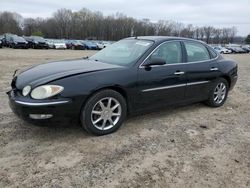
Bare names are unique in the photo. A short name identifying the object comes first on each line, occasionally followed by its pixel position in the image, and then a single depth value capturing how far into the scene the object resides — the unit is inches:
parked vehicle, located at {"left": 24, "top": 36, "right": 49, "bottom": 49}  916.6
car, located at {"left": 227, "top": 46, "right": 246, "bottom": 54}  1456.2
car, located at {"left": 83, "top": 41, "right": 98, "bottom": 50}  1118.7
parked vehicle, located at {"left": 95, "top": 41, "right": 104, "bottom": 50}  1147.1
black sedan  98.7
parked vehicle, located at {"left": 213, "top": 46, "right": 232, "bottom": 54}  1316.7
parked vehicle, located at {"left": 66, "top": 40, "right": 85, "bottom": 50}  1098.7
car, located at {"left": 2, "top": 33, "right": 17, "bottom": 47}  861.8
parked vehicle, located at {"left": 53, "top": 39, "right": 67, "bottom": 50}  1037.2
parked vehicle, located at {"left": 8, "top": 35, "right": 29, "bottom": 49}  829.9
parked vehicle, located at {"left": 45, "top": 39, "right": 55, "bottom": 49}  1009.7
